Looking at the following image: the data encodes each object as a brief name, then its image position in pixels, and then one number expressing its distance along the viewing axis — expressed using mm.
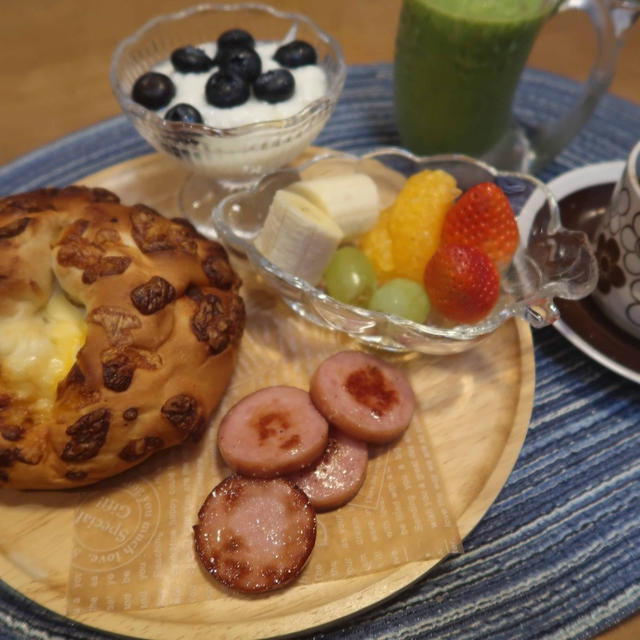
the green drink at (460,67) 498
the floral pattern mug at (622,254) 443
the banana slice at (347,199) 470
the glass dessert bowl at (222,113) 478
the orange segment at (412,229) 465
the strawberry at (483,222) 457
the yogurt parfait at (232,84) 487
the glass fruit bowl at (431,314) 441
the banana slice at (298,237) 453
